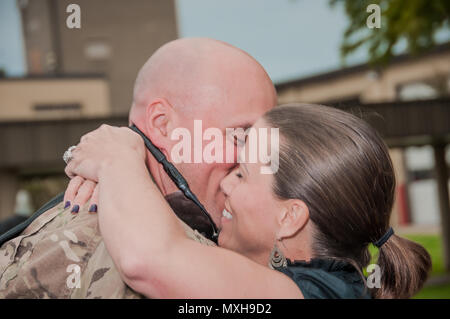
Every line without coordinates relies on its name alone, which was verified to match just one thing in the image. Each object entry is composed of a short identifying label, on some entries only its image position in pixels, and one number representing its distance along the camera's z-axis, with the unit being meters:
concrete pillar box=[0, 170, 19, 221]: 6.05
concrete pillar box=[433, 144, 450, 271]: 9.17
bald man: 1.26
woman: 1.11
